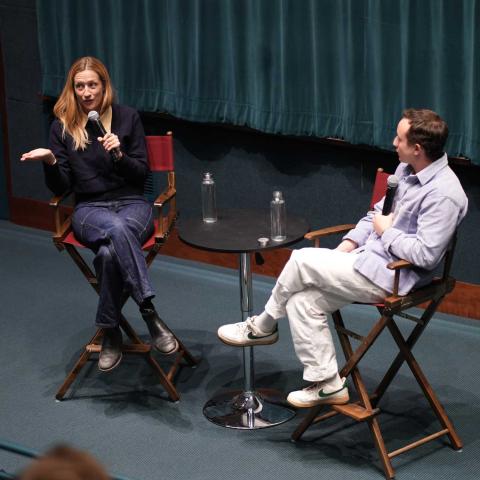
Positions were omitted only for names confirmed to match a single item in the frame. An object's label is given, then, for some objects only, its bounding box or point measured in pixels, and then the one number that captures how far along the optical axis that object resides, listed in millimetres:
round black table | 6177
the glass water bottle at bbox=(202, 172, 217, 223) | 6617
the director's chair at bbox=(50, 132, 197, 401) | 6756
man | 5474
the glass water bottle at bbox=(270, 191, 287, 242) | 6170
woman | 6543
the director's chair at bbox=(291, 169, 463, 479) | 5560
